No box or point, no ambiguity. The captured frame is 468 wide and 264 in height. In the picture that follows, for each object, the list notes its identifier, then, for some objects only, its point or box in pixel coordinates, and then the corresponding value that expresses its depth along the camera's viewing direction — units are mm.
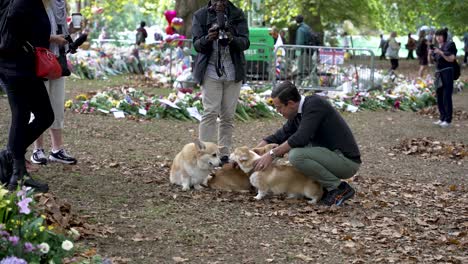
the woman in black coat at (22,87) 6762
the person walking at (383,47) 45744
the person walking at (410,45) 47838
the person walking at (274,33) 26906
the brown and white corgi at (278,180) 7637
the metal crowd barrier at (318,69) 19547
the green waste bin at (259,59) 19266
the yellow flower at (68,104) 14766
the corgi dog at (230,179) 7969
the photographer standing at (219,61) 8617
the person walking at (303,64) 19688
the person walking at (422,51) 31022
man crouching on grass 7340
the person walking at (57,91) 8171
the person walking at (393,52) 35156
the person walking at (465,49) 41319
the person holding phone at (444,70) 15109
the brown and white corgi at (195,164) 7719
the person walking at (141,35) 31973
